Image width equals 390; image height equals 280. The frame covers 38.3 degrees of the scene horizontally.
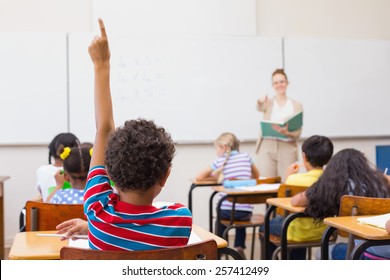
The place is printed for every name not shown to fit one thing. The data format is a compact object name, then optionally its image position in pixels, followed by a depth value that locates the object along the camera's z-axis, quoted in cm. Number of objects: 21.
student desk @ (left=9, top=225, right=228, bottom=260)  162
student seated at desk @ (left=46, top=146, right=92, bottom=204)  256
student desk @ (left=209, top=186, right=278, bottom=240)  350
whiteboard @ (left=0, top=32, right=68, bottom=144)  518
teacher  507
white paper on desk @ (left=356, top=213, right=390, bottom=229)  198
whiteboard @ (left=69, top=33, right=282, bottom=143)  530
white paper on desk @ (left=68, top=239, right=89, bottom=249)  167
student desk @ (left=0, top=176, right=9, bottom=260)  425
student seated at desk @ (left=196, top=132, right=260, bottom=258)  403
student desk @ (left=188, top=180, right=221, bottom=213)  421
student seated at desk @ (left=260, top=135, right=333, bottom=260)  317
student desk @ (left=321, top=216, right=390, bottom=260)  186
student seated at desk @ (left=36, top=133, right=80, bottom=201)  346
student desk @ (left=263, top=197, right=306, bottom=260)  269
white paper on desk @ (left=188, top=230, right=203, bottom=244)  175
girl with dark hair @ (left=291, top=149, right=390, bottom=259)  265
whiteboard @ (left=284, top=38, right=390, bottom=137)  579
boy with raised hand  137
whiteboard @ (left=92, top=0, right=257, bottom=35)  534
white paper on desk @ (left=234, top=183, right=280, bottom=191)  358
